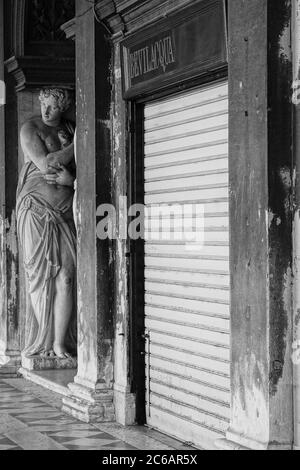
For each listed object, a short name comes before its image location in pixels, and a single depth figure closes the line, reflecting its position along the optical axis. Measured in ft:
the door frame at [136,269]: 25.17
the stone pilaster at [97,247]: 25.79
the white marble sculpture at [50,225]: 32.65
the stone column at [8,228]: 34.53
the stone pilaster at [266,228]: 17.89
